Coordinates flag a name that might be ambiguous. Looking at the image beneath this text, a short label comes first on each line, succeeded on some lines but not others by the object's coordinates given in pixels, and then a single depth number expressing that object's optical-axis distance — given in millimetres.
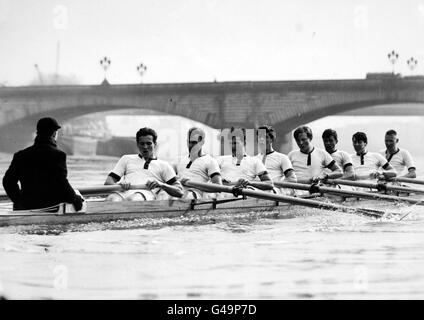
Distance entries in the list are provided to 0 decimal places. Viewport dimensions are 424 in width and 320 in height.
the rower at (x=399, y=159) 12594
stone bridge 31344
